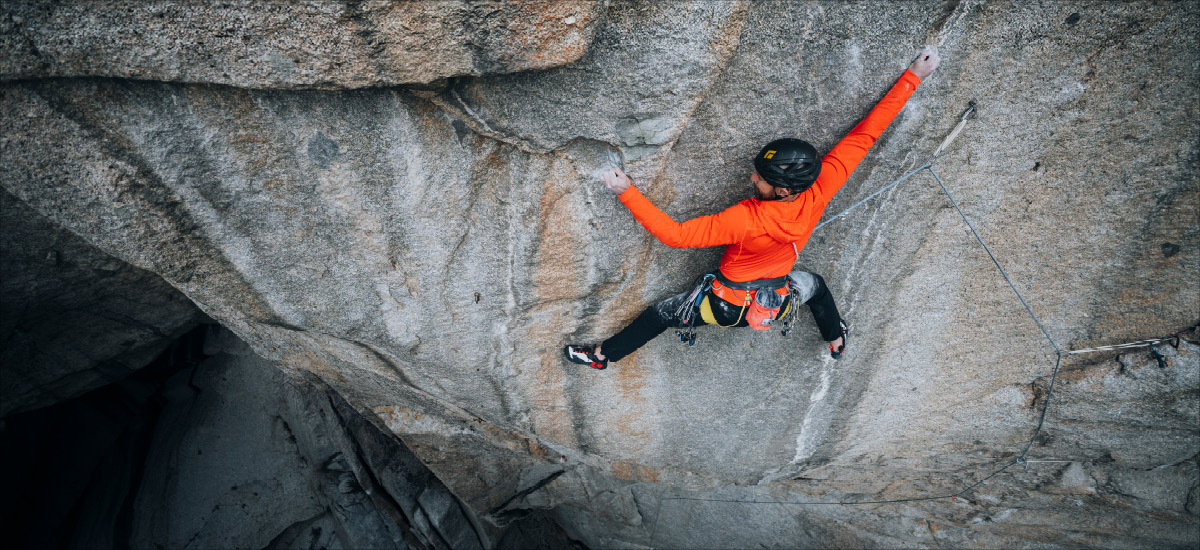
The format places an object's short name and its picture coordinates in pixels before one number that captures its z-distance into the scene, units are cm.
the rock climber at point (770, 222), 235
